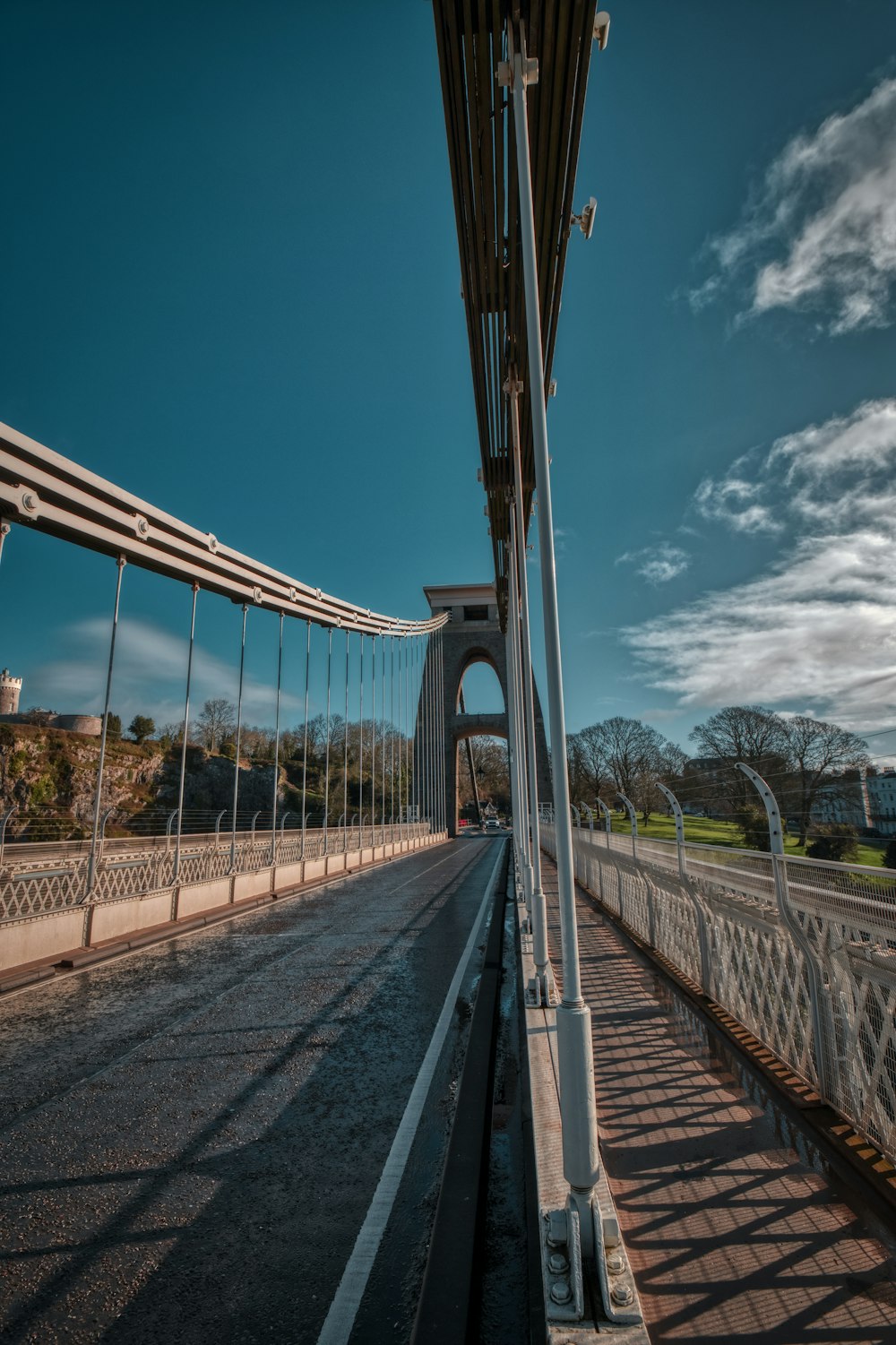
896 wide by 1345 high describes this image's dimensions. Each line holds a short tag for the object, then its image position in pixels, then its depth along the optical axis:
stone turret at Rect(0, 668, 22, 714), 54.03
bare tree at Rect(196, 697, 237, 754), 58.52
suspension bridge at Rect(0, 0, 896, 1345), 2.19
